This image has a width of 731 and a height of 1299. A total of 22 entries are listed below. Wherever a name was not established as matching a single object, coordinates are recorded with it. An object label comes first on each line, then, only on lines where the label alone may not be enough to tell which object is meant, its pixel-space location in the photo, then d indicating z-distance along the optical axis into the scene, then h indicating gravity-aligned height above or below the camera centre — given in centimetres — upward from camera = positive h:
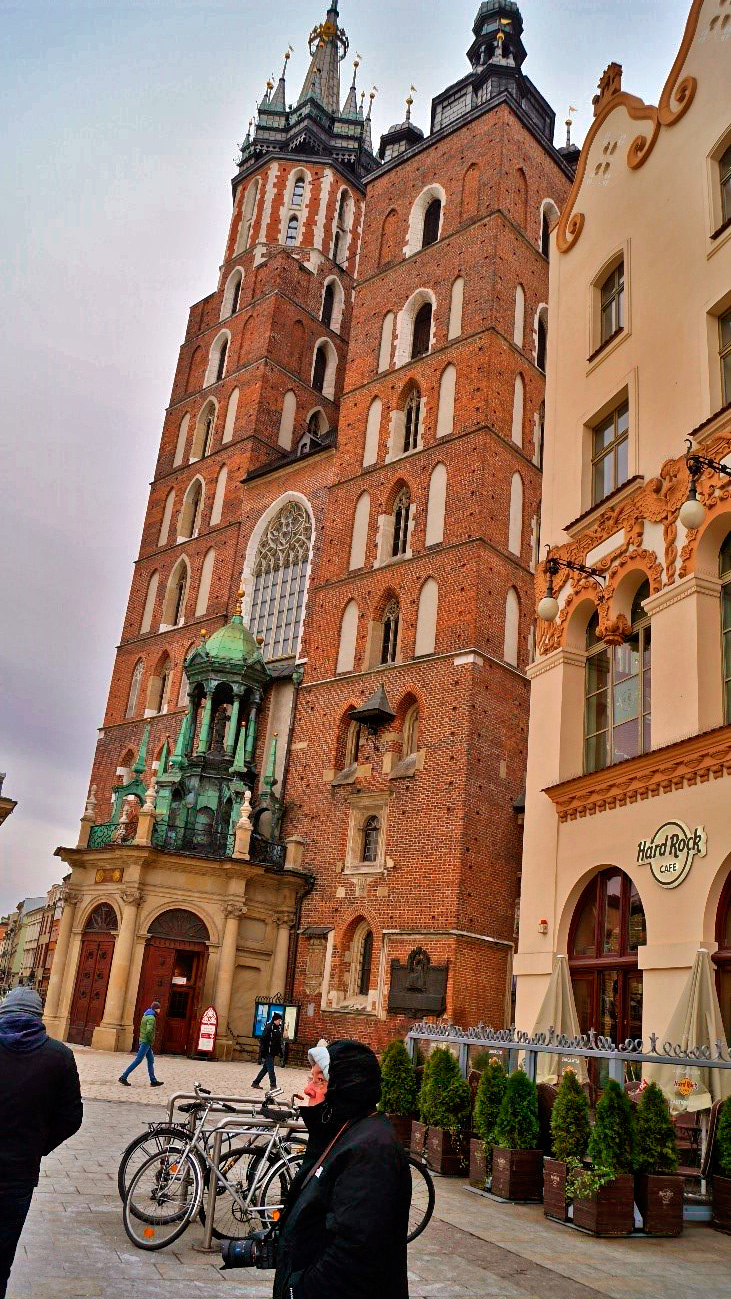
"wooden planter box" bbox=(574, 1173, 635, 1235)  823 -107
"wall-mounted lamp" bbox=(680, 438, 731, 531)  1084 +568
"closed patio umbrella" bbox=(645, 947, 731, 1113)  988 +31
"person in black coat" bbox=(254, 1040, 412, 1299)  318 -46
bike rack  694 -65
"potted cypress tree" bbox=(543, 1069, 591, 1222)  869 -65
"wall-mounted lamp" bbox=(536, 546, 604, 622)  1426 +643
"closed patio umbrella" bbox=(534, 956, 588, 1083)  1312 +62
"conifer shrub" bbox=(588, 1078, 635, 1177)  841 -51
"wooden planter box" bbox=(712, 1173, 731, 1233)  877 -100
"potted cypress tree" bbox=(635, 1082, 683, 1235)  843 -75
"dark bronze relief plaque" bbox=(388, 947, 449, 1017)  2269 +123
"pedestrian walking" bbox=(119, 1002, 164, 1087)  1691 -32
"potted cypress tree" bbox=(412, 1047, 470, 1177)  1070 -65
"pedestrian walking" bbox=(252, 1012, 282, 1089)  1810 -26
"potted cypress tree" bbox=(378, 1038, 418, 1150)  1197 -48
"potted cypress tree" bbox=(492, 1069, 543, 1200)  943 -77
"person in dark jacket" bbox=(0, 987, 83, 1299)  452 -39
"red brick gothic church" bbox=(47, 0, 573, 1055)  2480 +1067
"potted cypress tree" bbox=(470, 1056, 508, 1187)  986 -59
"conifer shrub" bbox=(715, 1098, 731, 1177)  881 -54
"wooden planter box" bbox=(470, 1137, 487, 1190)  986 -98
